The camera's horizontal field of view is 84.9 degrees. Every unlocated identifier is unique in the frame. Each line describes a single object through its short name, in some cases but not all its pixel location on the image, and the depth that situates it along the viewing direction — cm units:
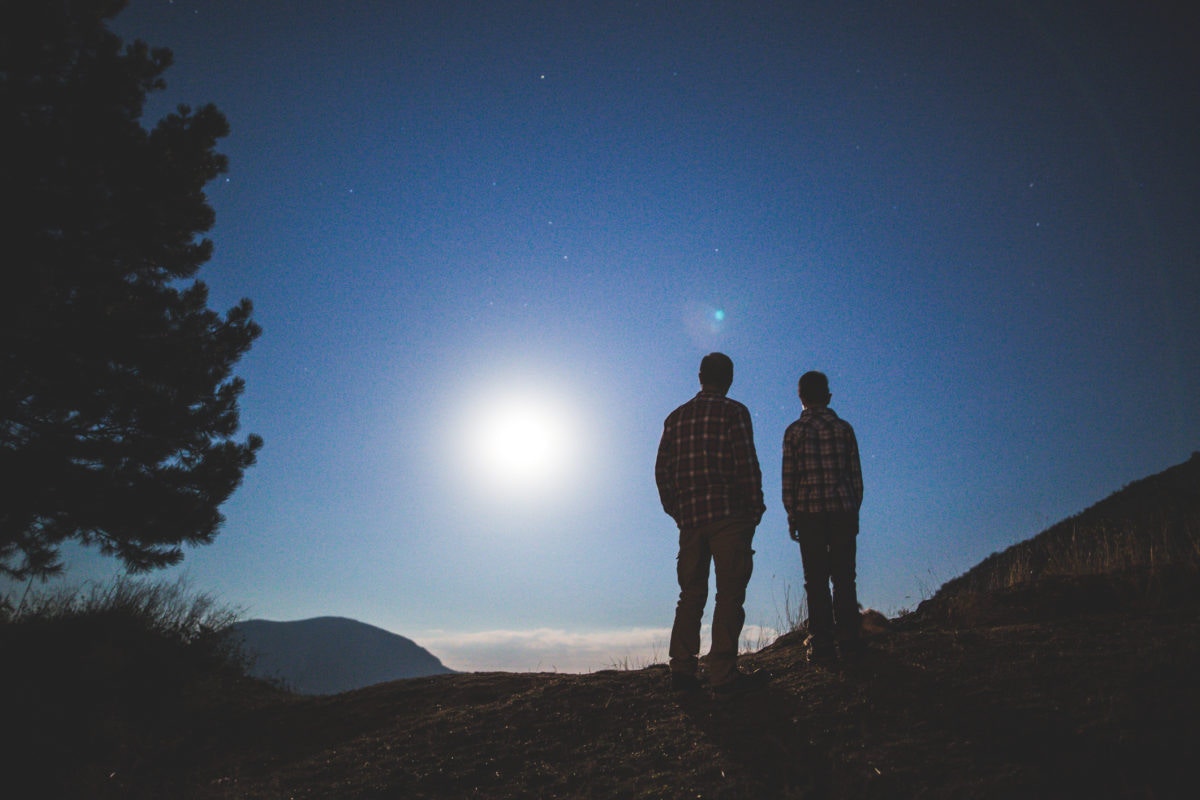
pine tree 792
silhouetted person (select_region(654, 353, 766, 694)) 403
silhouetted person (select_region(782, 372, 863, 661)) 443
